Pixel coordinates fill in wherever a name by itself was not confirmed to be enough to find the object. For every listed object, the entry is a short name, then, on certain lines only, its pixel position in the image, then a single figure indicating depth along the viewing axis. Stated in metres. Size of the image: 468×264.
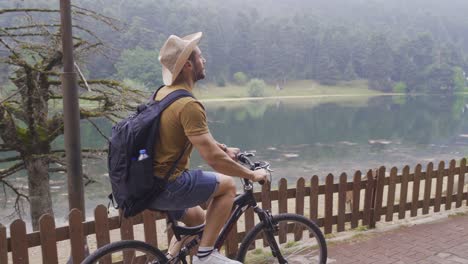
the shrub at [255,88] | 80.81
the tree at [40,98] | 6.77
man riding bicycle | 2.26
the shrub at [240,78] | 86.69
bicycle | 2.61
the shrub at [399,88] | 89.30
